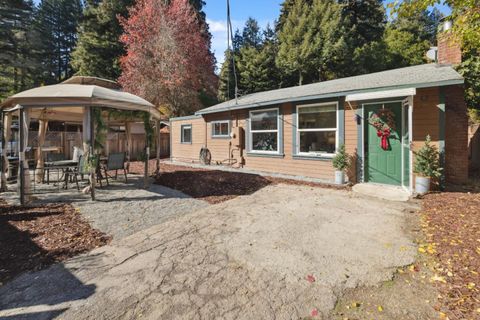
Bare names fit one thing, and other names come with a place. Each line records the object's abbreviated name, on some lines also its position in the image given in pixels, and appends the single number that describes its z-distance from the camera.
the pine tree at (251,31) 37.21
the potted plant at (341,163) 7.28
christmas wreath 6.68
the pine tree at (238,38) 38.30
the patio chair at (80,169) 6.05
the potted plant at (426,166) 5.80
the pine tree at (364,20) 24.67
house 6.19
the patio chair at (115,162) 7.10
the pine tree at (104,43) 22.36
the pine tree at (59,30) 30.17
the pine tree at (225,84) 24.62
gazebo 5.54
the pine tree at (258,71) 23.70
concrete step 5.85
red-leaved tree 17.62
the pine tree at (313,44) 21.05
